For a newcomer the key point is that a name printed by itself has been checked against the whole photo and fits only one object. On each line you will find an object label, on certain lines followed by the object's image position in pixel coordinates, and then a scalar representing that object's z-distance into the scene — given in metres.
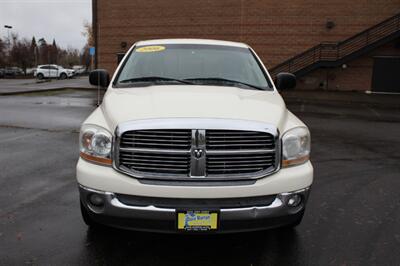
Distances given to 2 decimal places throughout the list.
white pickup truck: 2.97
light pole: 56.71
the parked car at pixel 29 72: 58.36
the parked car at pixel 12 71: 50.77
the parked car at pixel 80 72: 55.59
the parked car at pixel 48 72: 43.47
